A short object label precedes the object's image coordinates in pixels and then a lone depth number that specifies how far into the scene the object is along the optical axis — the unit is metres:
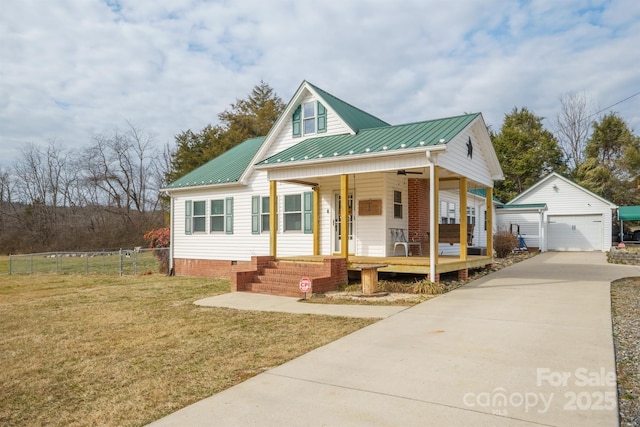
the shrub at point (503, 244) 21.06
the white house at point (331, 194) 10.98
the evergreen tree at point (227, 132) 37.09
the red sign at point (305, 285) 9.75
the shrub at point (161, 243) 19.53
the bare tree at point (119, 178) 41.66
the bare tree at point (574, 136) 40.54
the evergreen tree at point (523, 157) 39.16
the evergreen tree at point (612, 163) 36.81
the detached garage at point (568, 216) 25.64
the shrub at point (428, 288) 9.73
